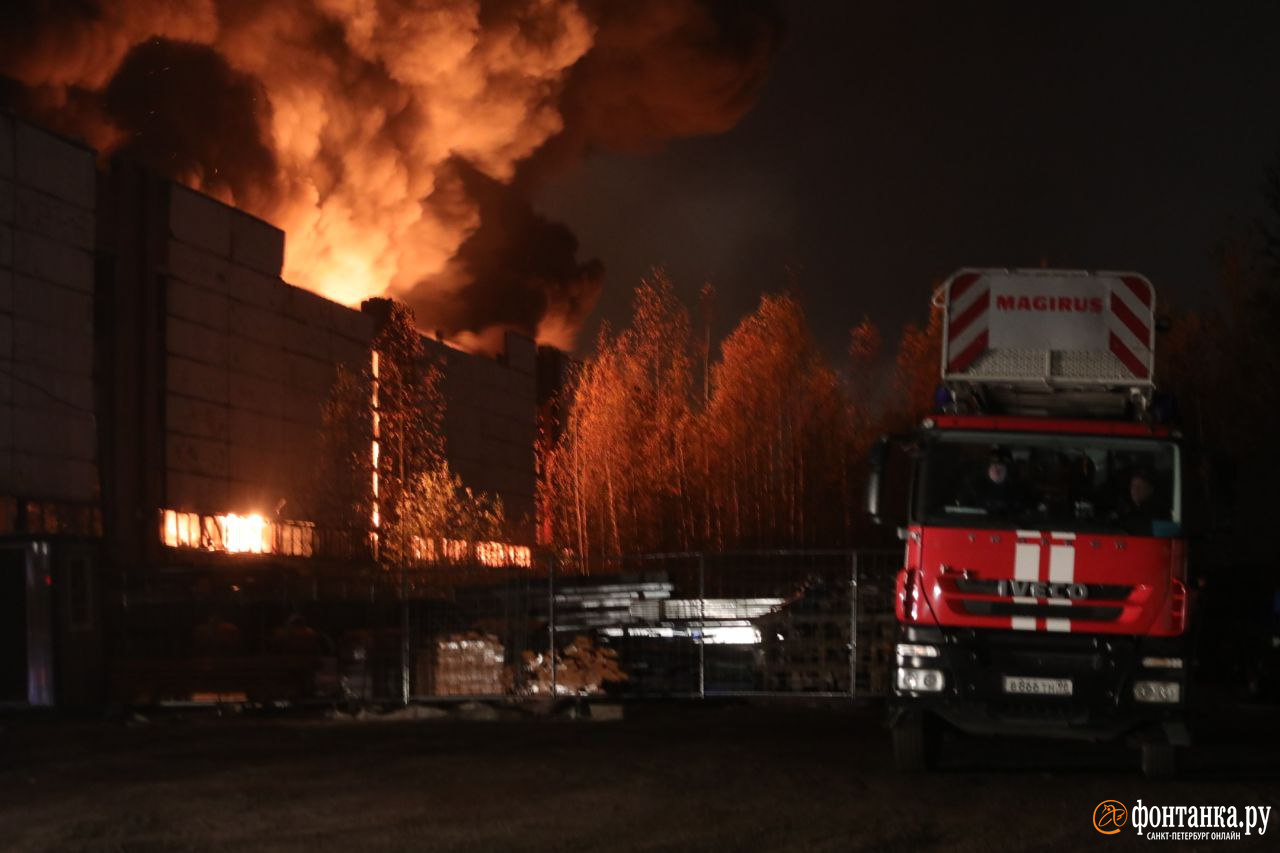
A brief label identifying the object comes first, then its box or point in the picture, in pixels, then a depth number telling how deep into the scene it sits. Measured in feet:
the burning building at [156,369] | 114.52
